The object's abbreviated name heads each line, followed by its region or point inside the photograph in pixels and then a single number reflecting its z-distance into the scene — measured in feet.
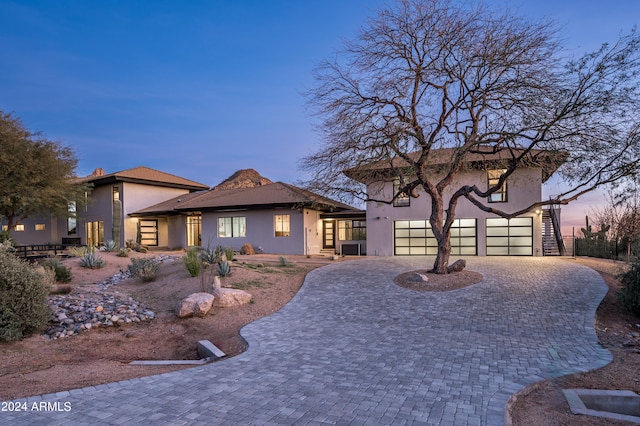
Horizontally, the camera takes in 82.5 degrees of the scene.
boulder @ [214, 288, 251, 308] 32.27
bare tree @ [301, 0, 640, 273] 33.83
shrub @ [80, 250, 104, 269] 49.57
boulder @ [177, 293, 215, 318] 29.78
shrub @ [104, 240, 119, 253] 63.36
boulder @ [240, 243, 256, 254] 74.90
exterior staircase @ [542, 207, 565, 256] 67.87
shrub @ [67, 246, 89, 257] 57.26
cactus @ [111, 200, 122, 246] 76.54
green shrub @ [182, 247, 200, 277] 39.68
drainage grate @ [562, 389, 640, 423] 14.21
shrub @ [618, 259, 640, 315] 28.68
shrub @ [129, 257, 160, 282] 41.70
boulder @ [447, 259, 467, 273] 43.92
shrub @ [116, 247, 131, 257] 59.98
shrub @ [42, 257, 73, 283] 40.55
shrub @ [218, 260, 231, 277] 40.34
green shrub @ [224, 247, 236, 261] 49.57
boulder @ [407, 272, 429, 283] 39.75
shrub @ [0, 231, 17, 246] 65.19
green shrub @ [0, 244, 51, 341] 22.44
